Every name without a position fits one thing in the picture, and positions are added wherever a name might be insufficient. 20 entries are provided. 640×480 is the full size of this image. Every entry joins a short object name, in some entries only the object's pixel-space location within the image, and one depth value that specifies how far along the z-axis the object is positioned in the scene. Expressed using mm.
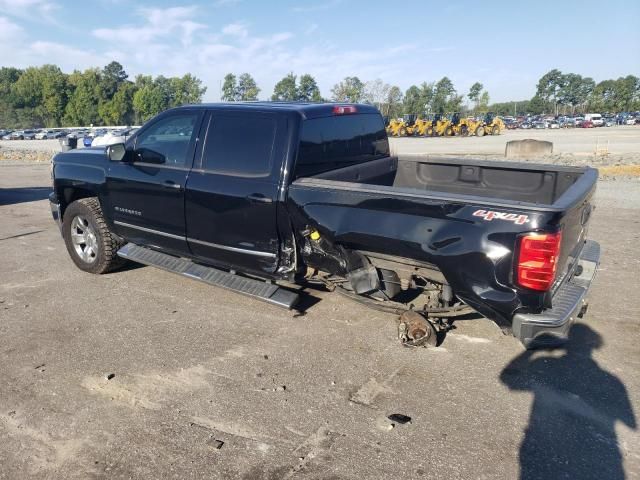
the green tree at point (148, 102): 94688
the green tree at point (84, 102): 97625
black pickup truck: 3090
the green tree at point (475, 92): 89250
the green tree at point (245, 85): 95375
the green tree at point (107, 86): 99438
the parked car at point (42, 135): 68250
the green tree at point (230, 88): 95938
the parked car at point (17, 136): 68250
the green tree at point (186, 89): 97688
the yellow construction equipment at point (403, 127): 40875
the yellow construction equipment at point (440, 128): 39781
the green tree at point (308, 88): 82875
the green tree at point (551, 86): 104812
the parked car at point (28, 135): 68375
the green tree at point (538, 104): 107750
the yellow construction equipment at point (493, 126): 42022
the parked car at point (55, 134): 66500
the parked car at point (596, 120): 62000
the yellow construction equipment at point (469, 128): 40281
